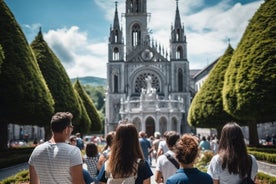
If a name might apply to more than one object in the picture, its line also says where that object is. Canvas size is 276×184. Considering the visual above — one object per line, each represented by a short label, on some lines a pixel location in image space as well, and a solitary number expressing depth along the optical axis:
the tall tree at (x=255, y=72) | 21.81
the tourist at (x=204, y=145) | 21.79
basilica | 61.28
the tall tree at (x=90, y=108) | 48.28
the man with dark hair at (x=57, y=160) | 5.02
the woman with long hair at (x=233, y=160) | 5.38
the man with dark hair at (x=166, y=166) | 6.91
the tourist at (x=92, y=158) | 8.65
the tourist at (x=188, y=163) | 4.54
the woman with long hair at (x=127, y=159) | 5.00
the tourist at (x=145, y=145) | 13.65
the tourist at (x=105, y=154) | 7.65
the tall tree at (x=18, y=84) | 23.30
